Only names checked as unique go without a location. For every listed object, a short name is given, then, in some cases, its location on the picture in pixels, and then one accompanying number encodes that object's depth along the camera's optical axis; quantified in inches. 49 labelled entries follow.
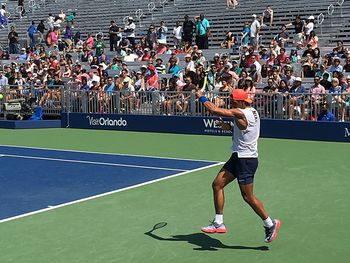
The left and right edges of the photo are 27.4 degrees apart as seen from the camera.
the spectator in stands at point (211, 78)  904.4
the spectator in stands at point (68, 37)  1411.2
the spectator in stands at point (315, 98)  776.9
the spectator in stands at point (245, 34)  1146.0
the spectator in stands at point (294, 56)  974.4
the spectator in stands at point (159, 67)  1041.8
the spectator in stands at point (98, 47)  1242.7
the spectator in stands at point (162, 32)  1234.6
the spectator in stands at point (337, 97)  761.4
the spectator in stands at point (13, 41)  1459.2
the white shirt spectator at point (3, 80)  1082.1
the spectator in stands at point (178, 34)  1232.8
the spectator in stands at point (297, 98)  790.4
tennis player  349.7
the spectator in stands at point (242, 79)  845.0
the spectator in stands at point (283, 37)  1068.6
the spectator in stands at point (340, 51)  943.0
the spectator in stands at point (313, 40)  1013.8
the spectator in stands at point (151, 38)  1230.7
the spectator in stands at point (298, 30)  1100.2
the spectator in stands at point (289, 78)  831.7
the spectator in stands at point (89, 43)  1342.2
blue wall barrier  775.7
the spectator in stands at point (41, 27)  1496.6
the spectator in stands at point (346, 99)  754.8
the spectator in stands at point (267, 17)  1197.2
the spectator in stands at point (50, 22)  1509.6
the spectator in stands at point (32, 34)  1480.1
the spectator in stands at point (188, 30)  1199.6
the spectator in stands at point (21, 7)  1781.5
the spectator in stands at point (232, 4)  1348.4
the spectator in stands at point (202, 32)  1179.9
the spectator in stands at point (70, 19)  1526.9
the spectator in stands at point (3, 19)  1715.1
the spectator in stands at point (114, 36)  1304.1
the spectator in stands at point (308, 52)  952.5
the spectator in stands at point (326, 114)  776.9
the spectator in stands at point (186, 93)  877.0
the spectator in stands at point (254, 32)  1122.0
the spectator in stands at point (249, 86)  826.2
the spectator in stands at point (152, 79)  959.0
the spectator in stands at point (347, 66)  870.1
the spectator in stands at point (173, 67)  1003.3
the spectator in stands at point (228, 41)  1174.3
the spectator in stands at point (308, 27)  1096.2
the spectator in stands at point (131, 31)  1315.2
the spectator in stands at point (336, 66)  856.1
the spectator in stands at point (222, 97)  830.7
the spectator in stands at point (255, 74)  900.6
